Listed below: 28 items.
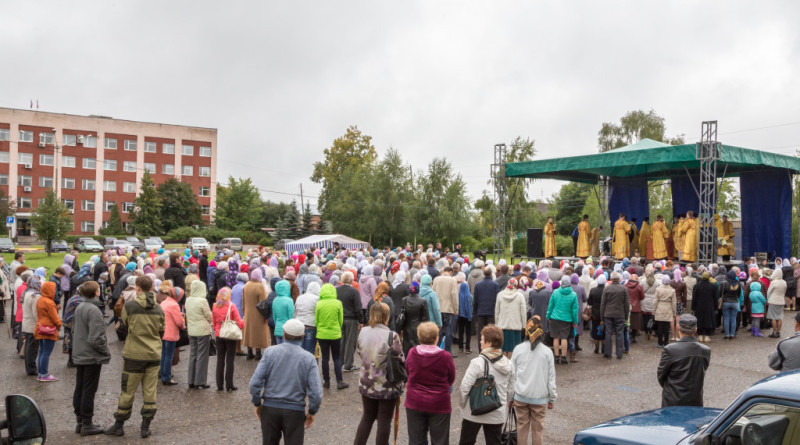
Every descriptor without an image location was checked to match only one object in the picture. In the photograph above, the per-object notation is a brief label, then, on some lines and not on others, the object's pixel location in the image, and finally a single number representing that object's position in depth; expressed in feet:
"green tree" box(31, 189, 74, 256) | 117.29
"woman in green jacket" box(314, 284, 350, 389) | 26.76
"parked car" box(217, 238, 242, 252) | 155.17
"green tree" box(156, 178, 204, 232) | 190.90
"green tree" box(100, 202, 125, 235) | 190.70
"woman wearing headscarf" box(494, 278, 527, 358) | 30.76
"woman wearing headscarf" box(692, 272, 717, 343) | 39.22
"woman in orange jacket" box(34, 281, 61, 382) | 26.13
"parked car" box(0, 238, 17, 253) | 131.12
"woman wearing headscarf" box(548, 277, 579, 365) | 32.48
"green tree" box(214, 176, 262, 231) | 207.72
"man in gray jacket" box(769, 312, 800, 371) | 17.07
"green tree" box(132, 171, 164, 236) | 185.01
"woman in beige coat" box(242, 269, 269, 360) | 30.35
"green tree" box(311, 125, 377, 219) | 186.91
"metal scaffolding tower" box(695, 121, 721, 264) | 55.67
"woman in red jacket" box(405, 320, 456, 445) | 15.98
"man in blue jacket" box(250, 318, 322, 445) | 15.44
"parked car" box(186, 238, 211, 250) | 153.11
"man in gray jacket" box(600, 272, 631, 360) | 34.04
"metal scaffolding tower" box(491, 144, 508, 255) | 72.54
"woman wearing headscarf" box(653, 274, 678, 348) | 37.70
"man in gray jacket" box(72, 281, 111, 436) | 20.68
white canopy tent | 92.07
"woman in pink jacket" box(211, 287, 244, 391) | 26.84
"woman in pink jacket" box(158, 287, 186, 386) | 26.61
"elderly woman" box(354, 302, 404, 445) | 17.70
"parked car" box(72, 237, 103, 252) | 146.95
